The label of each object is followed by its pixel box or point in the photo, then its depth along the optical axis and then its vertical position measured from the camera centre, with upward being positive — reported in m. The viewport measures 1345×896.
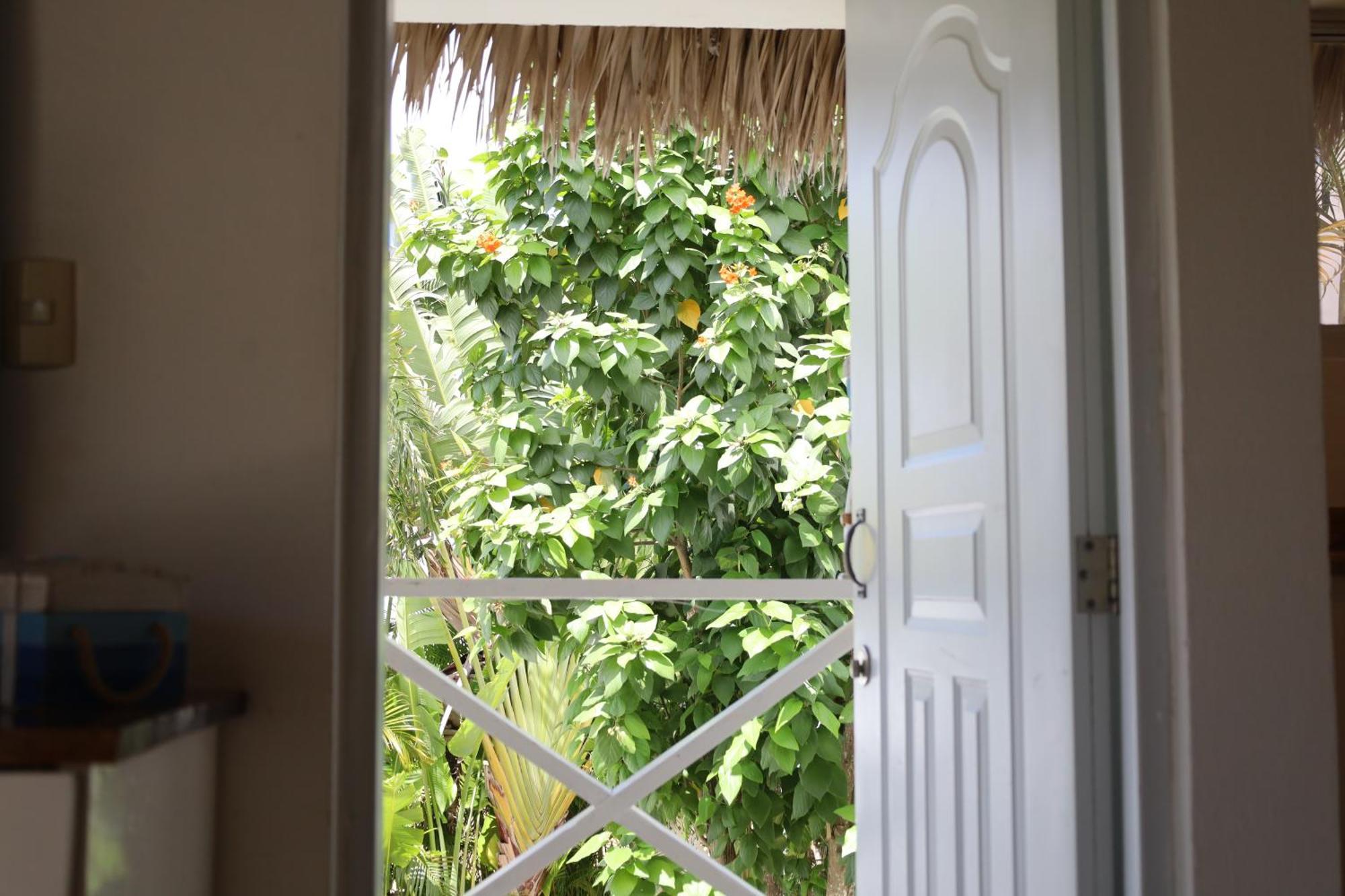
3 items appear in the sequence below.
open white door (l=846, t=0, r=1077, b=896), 1.52 +0.13
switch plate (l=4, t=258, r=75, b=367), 1.21 +0.22
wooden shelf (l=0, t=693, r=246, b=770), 0.89 -0.15
